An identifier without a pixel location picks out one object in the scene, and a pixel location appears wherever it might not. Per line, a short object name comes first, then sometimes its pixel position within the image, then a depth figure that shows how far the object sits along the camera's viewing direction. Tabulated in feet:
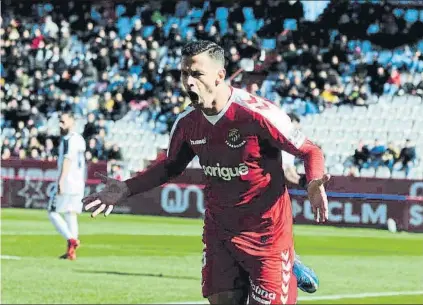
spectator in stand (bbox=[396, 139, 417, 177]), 94.75
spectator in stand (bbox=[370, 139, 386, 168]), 95.55
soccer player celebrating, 24.43
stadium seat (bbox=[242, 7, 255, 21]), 123.13
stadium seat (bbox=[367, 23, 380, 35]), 114.52
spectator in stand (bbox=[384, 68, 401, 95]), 107.86
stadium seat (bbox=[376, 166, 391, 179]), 92.20
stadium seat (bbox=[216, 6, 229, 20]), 124.95
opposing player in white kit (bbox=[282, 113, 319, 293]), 26.35
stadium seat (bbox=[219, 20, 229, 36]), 121.70
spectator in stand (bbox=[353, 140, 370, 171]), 96.89
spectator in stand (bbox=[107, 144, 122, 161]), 106.52
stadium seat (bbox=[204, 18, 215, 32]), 124.28
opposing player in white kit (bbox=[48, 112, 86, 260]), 58.03
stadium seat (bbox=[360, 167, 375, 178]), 93.30
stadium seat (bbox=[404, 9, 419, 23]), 114.52
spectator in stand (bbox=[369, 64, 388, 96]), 108.47
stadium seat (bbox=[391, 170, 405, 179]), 93.44
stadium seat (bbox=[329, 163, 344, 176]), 96.09
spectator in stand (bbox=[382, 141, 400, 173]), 94.58
